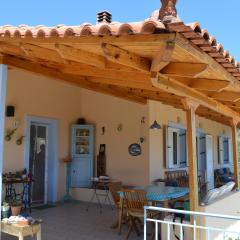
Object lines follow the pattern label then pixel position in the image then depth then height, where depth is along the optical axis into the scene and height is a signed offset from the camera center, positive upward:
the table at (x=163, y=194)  5.82 -0.75
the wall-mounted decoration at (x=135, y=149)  9.10 +0.11
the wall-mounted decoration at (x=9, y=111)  7.75 +0.99
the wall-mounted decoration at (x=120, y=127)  9.52 +0.75
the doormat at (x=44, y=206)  8.27 -1.37
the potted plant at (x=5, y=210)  4.83 -0.84
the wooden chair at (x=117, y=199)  6.12 -0.93
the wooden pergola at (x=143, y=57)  2.57 +0.97
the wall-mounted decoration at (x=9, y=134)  7.72 +0.45
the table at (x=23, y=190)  7.41 -0.87
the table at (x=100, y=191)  9.08 -1.04
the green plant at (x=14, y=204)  4.97 -0.77
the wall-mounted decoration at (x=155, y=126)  8.51 +0.70
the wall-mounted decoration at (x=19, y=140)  8.01 +0.31
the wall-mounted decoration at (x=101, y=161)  9.73 -0.24
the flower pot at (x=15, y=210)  4.91 -0.85
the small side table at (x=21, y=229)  4.51 -1.07
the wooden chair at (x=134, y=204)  5.71 -0.89
